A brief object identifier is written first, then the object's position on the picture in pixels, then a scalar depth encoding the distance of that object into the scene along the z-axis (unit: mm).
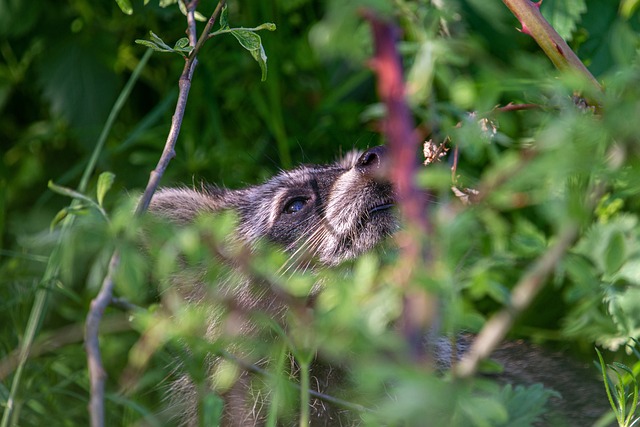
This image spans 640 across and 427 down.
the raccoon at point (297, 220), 6520
